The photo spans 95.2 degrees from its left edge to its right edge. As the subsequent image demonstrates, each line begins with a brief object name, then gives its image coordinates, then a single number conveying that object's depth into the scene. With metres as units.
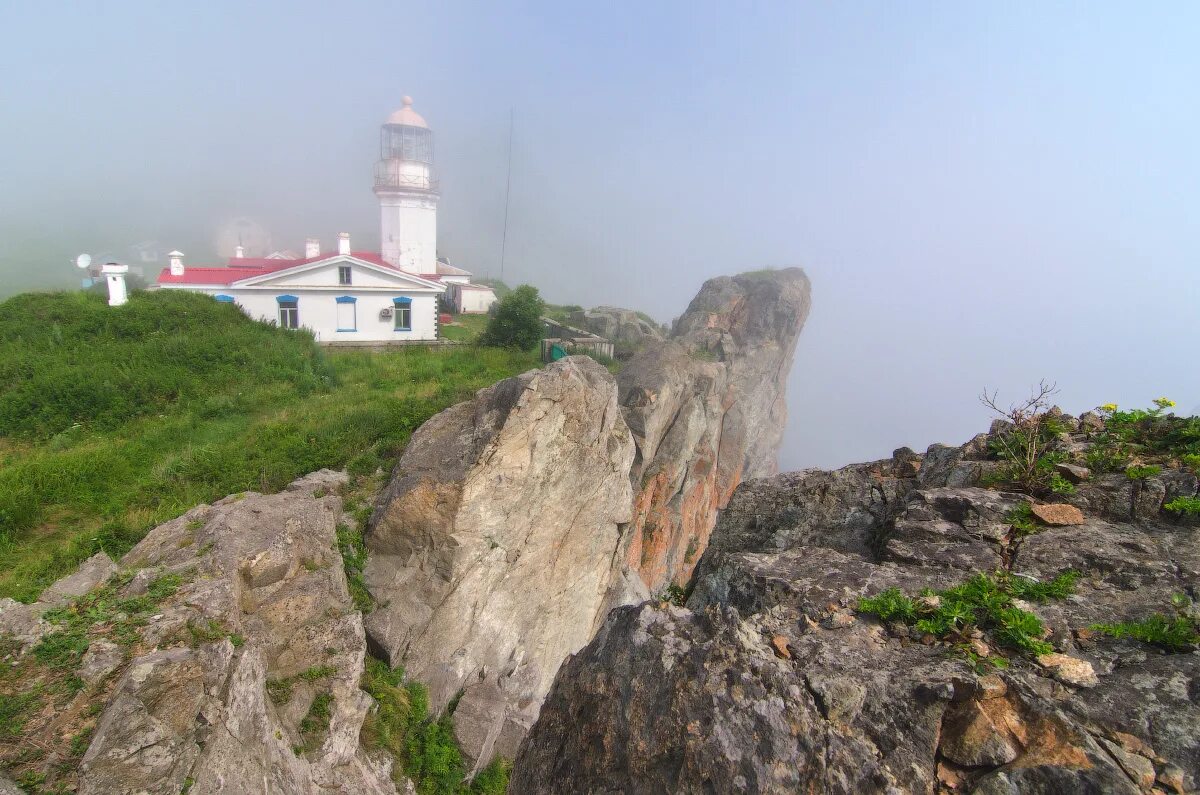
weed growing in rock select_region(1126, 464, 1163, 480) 5.19
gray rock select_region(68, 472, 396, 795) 5.75
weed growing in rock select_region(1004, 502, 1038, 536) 5.01
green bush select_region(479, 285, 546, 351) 28.16
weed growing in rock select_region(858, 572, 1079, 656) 3.77
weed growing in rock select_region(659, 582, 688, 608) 6.23
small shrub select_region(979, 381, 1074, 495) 5.60
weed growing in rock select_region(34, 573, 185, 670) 6.56
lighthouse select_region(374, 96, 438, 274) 34.44
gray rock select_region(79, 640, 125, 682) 6.33
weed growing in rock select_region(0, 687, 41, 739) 5.55
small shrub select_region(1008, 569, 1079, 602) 4.19
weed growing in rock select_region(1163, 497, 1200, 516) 4.62
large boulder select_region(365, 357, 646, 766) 11.70
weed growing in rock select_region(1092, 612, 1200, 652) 3.45
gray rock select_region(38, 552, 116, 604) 8.09
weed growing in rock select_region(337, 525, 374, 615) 11.03
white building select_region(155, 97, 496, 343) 27.28
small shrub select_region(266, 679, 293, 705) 8.25
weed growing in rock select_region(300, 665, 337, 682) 8.79
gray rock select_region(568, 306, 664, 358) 36.06
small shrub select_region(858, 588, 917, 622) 4.23
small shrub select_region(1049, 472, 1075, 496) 5.38
